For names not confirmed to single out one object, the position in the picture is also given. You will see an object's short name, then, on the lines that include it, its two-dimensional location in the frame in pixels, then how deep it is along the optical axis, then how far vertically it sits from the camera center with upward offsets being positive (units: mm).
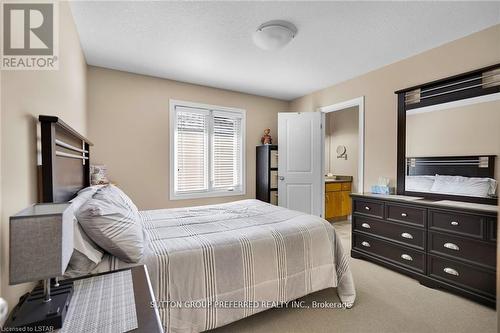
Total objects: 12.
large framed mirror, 2260 +300
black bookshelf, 4273 -163
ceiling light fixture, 2194 +1271
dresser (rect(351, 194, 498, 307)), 2000 -773
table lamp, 699 -273
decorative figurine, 4417 +503
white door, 4023 +47
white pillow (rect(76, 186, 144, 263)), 1268 -371
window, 3785 +244
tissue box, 2998 -317
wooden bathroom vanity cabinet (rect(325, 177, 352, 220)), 4750 -724
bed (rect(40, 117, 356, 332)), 1421 -683
